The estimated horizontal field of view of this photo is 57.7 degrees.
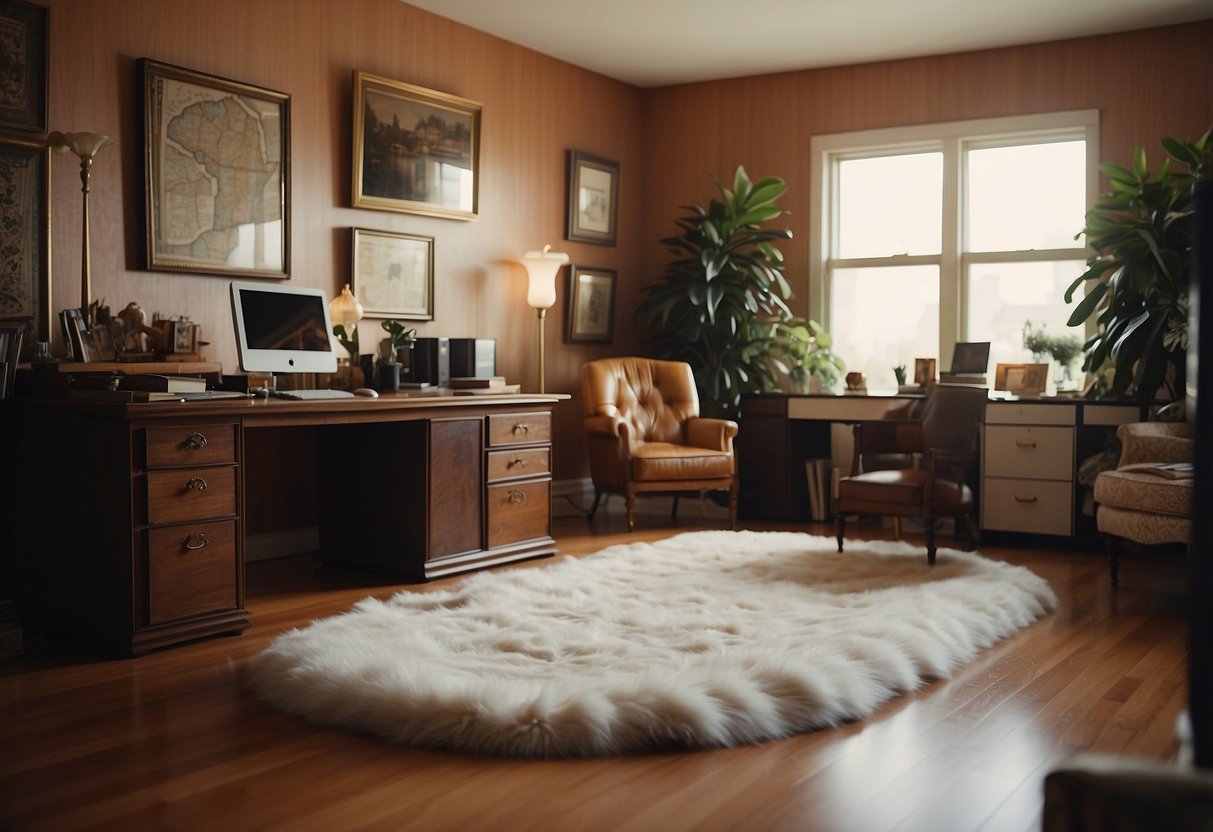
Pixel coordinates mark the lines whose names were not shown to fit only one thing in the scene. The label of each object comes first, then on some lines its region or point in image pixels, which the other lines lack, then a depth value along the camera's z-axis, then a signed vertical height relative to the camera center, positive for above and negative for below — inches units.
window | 241.9 +31.8
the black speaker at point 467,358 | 207.5 +1.6
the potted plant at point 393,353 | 190.2 +2.3
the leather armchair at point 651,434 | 226.5 -14.1
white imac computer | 163.0 +5.6
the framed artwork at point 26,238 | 152.0 +17.5
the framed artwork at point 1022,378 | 231.3 -1.4
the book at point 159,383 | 138.3 -2.4
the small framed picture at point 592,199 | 261.6 +41.1
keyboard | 158.1 -4.4
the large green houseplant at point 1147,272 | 200.8 +18.7
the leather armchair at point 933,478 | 183.9 -18.5
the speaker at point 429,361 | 202.8 +1.0
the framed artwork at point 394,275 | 207.5 +17.7
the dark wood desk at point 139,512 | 132.8 -18.6
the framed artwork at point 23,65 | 151.6 +41.5
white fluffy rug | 101.1 -32.0
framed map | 171.2 +31.1
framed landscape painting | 206.5 +42.6
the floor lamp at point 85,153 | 149.3 +28.8
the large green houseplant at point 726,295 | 253.6 +17.1
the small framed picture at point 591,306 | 263.0 +15.1
